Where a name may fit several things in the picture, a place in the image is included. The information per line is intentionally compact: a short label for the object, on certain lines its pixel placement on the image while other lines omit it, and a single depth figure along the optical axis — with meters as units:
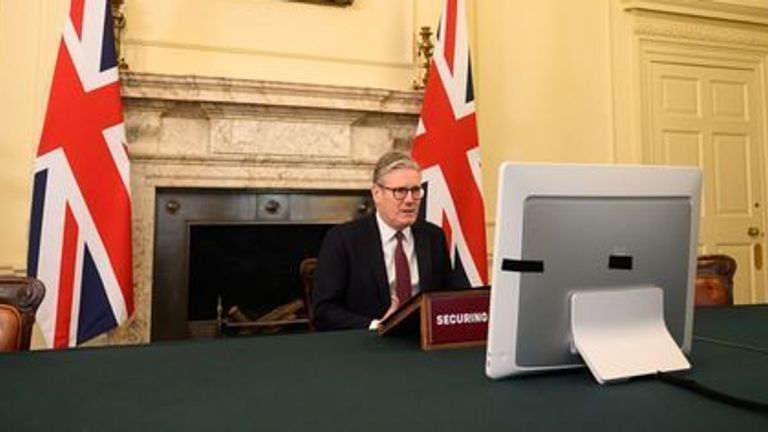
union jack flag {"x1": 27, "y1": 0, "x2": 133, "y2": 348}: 2.50
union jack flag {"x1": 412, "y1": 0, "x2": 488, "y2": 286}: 3.16
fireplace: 3.09
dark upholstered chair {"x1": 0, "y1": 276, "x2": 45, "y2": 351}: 1.35
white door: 4.24
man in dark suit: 2.01
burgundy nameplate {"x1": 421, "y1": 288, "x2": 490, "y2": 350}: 1.30
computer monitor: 0.99
